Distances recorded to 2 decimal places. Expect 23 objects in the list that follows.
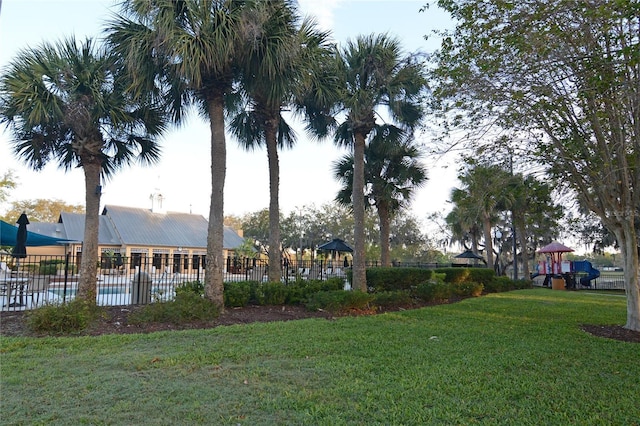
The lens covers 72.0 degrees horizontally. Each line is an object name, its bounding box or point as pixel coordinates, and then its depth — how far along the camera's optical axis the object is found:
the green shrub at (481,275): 18.63
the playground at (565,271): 26.11
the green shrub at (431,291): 13.24
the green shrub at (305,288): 11.46
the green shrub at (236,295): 10.41
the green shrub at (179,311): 8.28
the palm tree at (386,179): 16.72
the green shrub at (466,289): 15.32
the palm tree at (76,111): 9.07
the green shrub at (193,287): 10.05
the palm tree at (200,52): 8.69
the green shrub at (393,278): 14.83
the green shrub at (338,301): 10.20
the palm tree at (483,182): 10.05
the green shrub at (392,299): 11.48
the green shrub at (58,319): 7.25
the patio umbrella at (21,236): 11.47
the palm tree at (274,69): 9.30
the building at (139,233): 30.42
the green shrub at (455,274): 17.72
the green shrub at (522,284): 21.38
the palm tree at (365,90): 12.62
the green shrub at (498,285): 19.09
